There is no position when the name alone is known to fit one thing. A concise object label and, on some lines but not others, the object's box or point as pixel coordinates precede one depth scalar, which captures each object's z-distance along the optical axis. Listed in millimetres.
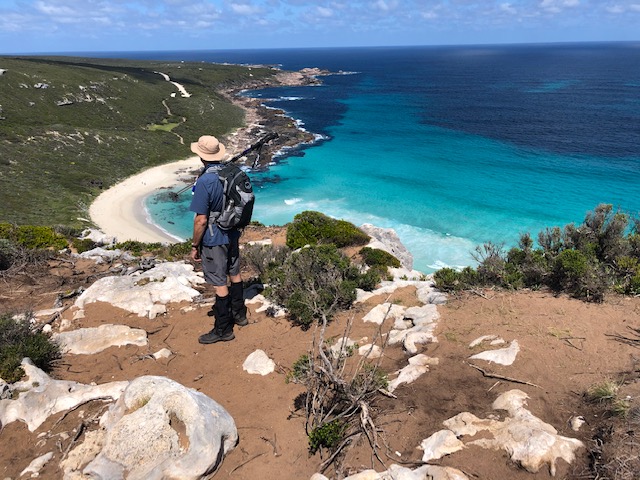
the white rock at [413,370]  4945
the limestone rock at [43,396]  4531
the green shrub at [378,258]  14031
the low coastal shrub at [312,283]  7082
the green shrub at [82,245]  14500
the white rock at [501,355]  5129
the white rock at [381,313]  6965
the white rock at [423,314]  6523
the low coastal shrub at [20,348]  5082
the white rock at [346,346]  5675
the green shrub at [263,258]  9797
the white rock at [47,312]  7321
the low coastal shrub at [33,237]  12816
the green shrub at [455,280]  7567
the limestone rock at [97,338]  6289
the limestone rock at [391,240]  19906
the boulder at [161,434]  3652
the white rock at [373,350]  5773
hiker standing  5723
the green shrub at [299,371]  4926
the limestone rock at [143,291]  7715
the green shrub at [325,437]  4012
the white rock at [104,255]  11757
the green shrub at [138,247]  14782
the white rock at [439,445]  3707
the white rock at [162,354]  6102
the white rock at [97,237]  18391
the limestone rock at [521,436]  3504
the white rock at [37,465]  3824
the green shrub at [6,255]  9891
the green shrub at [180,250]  13347
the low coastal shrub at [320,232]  16500
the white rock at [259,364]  5637
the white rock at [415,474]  3395
